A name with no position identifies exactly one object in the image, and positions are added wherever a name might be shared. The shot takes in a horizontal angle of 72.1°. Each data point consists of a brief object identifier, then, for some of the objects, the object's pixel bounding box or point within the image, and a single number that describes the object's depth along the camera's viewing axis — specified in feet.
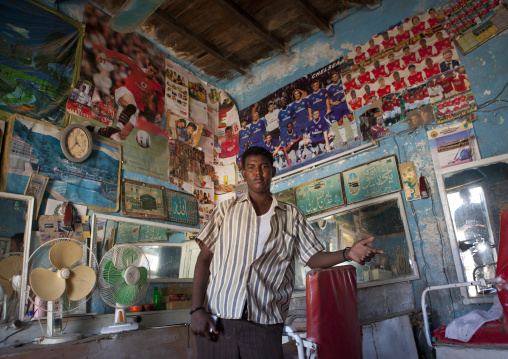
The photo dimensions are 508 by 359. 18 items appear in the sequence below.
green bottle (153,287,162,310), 10.85
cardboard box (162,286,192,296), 11.33
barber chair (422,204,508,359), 6.22
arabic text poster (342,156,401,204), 10.85
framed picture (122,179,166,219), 11.28
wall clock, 9.80
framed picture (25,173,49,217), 8.88
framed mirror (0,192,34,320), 7.91
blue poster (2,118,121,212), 8.86
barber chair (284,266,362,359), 5.12
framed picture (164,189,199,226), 12.59
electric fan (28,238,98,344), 7.42
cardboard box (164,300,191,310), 11.07
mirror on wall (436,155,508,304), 8.86
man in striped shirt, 4.70
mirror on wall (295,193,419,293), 10.14
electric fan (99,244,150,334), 8.66
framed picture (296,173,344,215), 11.94
